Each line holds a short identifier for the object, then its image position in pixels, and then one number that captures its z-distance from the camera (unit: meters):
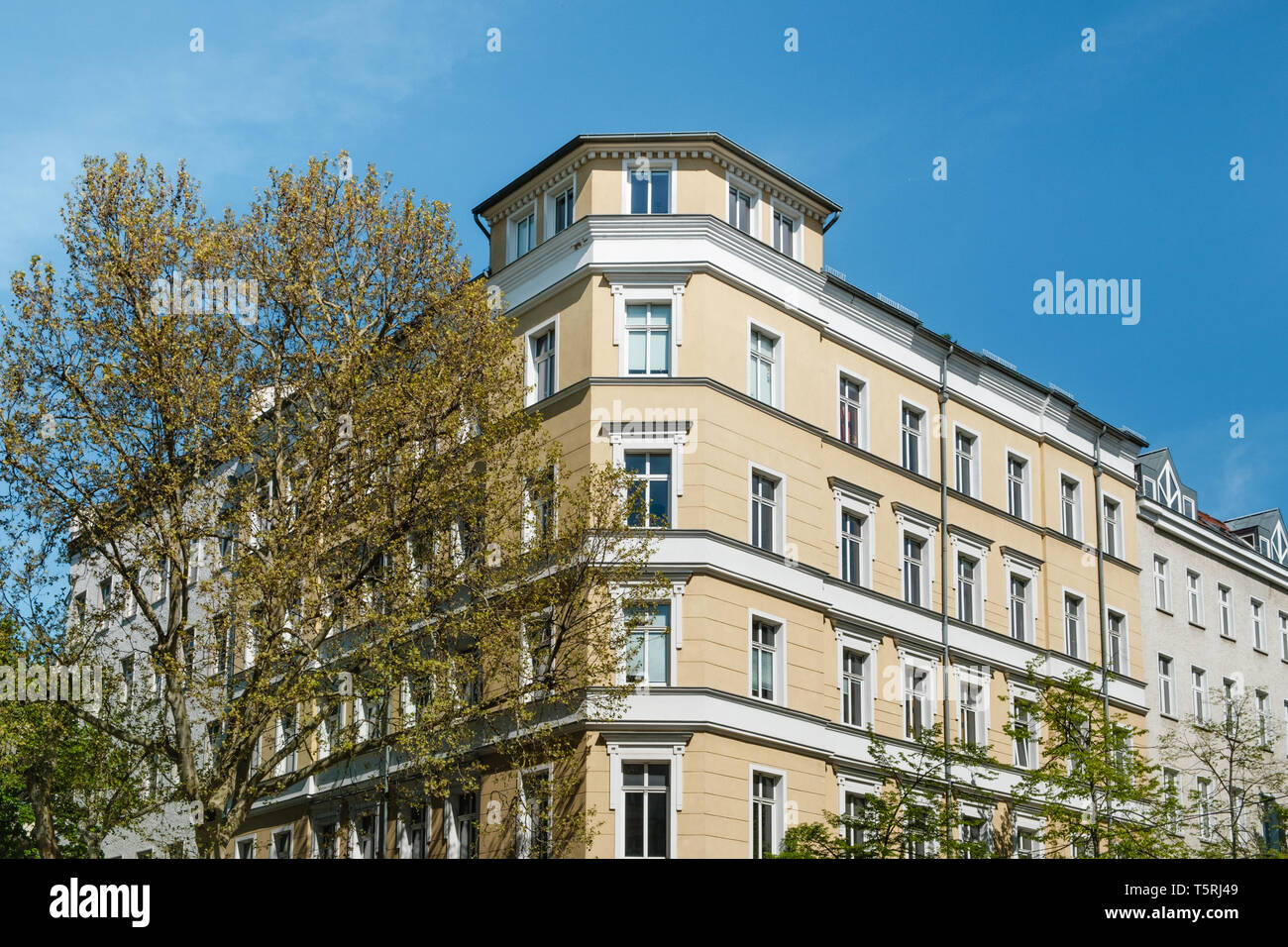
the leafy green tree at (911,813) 32.94
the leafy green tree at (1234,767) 46.55
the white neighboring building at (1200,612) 51.06
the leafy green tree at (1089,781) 35.44
